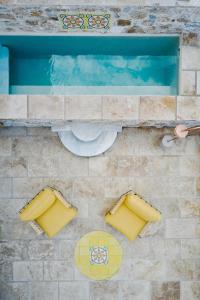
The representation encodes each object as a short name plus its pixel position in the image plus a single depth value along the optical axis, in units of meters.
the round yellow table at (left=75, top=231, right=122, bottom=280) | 4.93
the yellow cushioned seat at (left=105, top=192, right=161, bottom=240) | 4.58
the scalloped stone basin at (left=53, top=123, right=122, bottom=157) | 4.85
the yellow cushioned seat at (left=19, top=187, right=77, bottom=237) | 4.44
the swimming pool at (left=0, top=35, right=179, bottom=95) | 4.51
